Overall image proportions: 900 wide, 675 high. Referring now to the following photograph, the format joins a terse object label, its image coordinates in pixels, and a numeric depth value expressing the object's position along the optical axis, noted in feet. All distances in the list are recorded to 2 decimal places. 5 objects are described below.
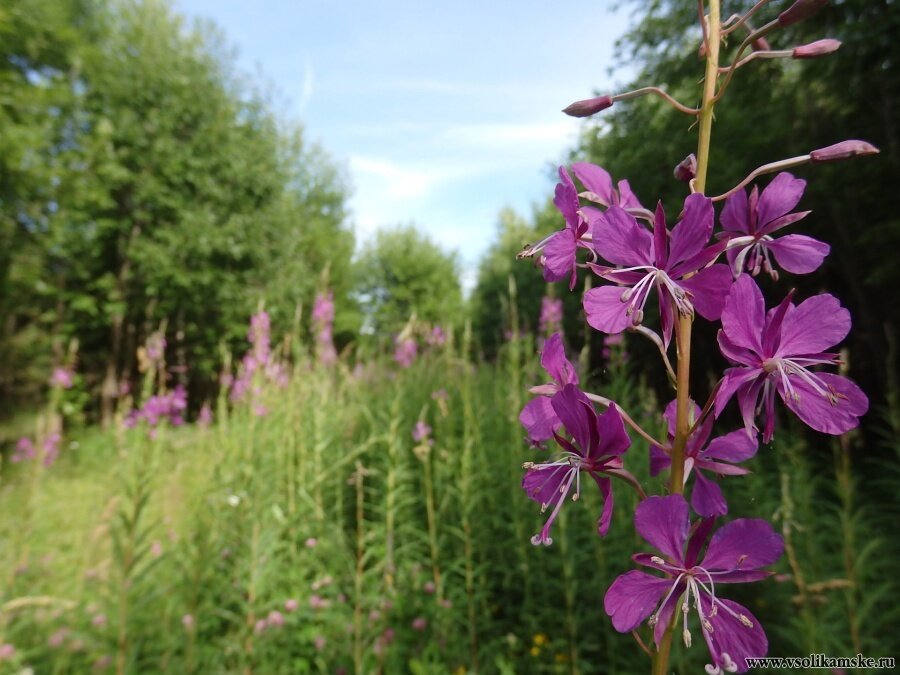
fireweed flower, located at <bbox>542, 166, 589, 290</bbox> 0.39
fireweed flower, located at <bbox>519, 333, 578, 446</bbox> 0.39
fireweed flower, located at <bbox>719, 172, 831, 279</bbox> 0.37
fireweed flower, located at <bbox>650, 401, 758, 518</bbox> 0.35
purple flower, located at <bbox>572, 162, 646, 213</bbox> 0.42
